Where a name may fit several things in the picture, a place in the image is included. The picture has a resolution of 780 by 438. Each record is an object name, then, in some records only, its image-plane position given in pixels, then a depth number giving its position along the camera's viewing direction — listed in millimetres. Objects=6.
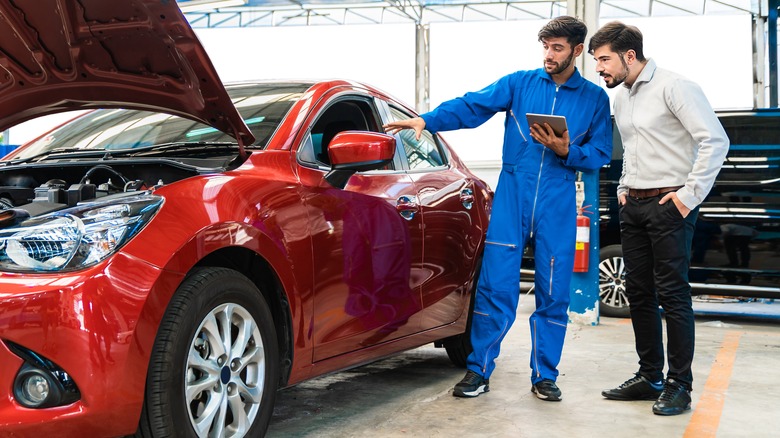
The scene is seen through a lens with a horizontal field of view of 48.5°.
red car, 2283
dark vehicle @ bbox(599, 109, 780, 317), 6883
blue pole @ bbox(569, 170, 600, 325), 6984
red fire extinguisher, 6848
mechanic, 4129
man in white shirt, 3848
